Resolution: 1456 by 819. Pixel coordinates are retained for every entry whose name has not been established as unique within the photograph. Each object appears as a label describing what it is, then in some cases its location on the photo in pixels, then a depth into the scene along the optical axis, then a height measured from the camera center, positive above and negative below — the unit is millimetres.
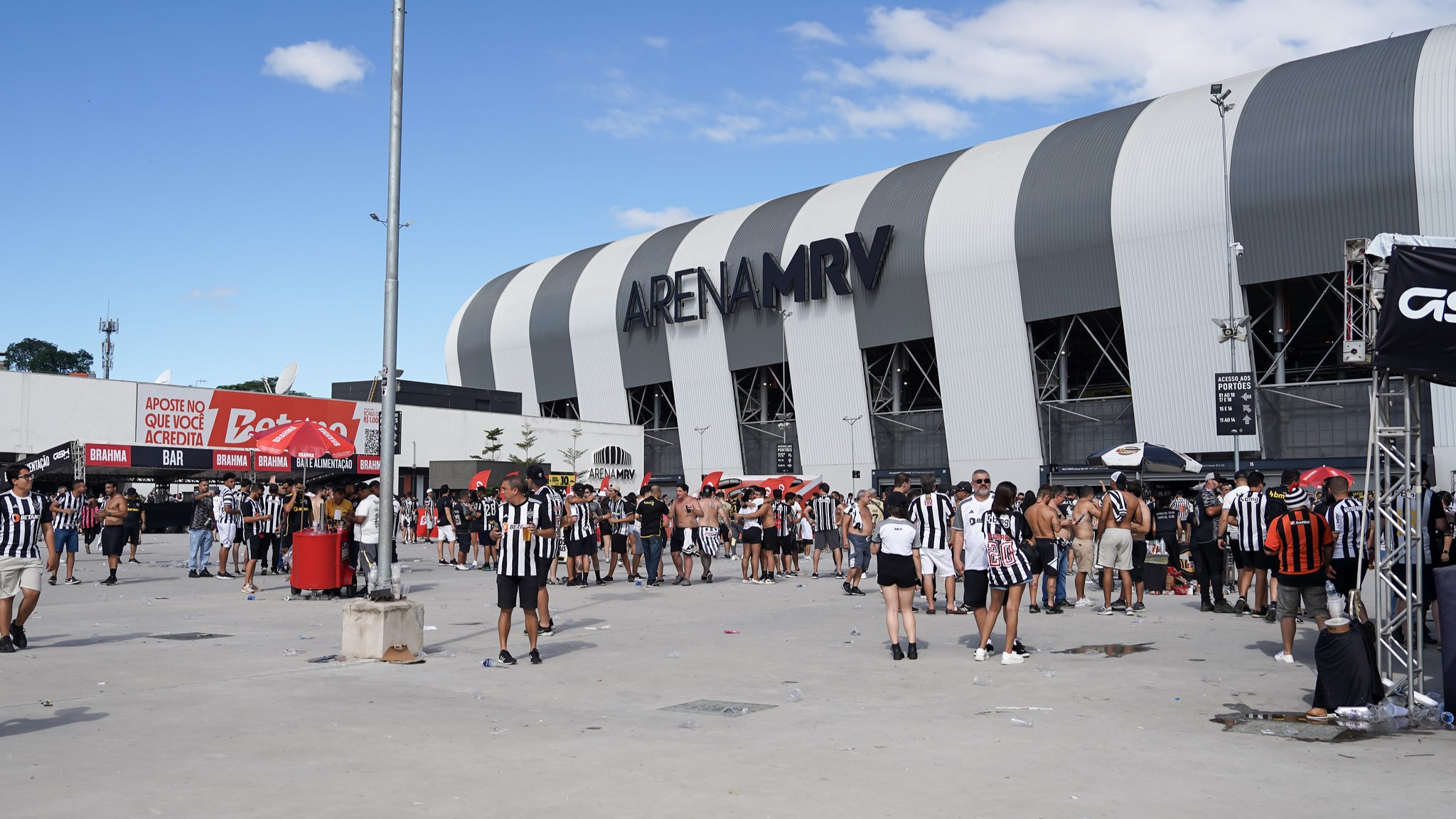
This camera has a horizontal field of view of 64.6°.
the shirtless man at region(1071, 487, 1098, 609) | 16750 -311
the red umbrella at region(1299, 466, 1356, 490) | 24859 +730
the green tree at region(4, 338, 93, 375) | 134375 +19912
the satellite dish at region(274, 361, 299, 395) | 50875 +6418
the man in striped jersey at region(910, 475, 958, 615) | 12484 -11
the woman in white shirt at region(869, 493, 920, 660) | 11219 -488
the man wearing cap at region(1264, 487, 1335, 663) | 10430 -438
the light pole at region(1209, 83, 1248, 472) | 31016 +8130
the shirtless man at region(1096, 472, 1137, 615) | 15883 -311
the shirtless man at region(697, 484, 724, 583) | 21391 -206
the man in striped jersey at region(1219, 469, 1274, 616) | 14617 -389
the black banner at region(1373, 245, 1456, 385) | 8258 +1398
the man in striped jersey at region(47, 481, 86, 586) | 20000 +24
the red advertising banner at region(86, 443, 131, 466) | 40719 +2513
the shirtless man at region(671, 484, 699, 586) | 20781 -116
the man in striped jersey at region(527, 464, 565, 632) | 11172 -45
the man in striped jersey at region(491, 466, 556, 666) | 11062 -385
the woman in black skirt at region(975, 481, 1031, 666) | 11023 -510
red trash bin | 16625 -564
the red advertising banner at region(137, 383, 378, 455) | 45938 +4559
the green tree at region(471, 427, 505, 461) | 55188 +3726
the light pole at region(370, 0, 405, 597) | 11477 +2128
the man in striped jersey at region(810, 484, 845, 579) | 24312 -171
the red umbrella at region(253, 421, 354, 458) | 19375 +1426
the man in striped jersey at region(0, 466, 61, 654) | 11180 -320
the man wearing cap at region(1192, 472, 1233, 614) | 15828 -584
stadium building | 36656 +8776
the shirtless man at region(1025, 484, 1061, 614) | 15547 -341
